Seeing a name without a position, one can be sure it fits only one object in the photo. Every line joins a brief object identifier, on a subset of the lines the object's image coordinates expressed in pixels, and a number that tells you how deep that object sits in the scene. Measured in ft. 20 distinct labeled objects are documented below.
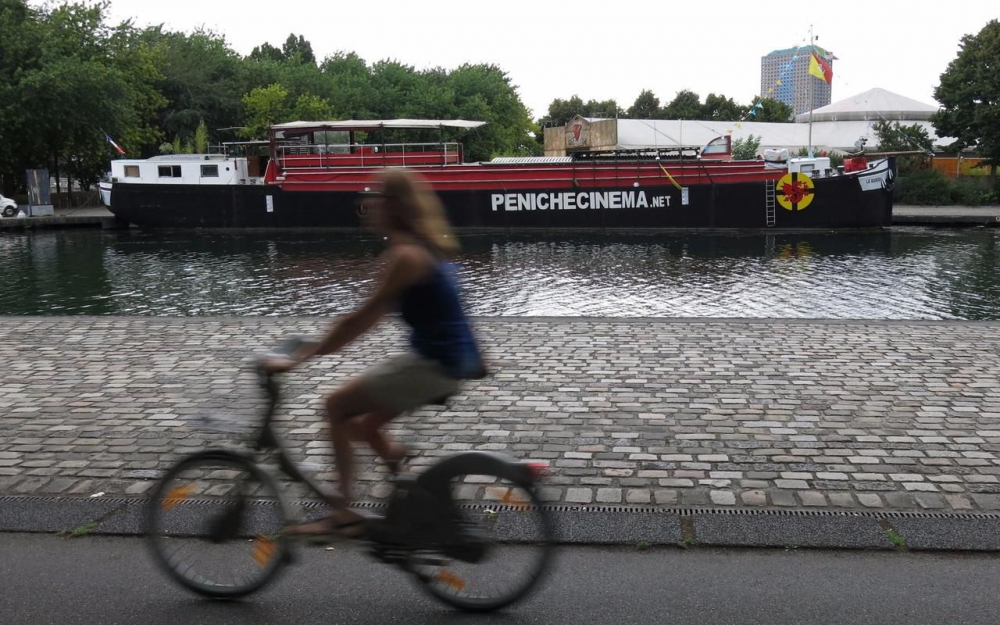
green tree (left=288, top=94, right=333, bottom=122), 168.25
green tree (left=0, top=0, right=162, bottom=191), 122.11
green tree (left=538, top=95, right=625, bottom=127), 298.35
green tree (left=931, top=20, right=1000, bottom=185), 130.00
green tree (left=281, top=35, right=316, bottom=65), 328.04
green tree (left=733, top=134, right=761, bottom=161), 152.35
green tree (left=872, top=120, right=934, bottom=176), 140.67
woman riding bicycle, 11.53
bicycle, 11.83
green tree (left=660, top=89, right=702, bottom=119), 284.74
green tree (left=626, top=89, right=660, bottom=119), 310.04
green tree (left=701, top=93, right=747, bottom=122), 282.15
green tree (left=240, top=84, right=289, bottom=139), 166.20
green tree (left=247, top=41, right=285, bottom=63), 287.89
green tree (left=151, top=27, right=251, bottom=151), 166.40
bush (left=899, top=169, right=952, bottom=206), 127.65
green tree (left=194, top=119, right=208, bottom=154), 141.59
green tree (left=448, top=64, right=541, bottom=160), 190.19
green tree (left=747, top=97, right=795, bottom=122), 253.67
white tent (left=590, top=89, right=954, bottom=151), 169.37
